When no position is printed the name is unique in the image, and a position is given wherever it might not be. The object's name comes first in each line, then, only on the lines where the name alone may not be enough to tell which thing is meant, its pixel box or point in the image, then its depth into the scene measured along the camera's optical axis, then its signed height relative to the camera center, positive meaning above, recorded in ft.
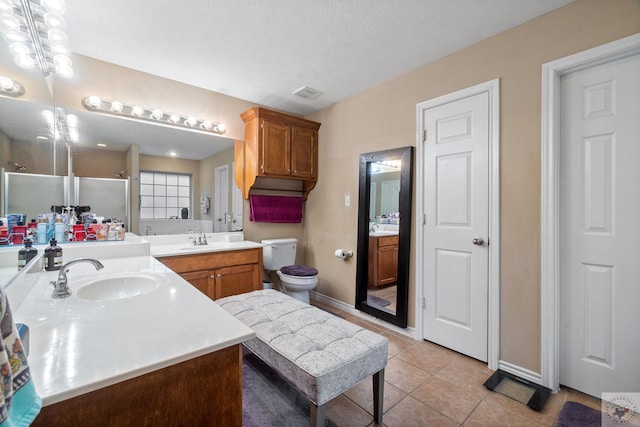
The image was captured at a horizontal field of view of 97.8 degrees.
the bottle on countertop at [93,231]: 6.35 -0.44
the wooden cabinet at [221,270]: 7.72 -1.74
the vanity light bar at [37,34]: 3.68 +3.17
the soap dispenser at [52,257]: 4.80 -0.78
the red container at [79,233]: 6.20 -0.47
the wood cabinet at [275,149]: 9.83 +2.36
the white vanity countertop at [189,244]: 7.80 -1.07
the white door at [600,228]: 5.11 -0.31
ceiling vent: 9.37 +4.14
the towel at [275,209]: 10.57 +0.13
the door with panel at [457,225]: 6.79 -0.32
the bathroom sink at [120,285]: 4.29 -1.17
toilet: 9.70 -2.07
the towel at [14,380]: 1.45 -0.94
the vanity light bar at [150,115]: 7.64 +2.95
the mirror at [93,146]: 3.51 +1.60
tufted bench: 4.01 -2.21
